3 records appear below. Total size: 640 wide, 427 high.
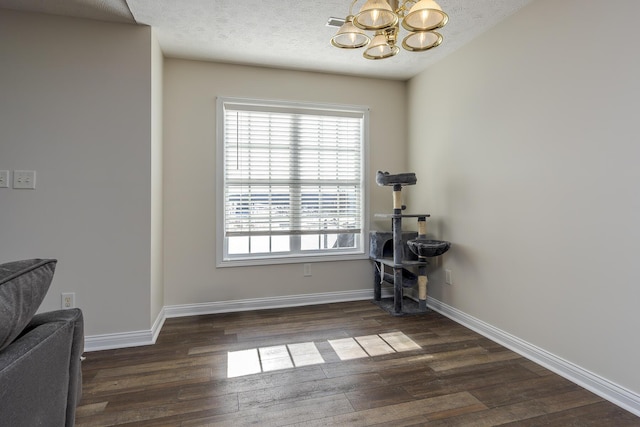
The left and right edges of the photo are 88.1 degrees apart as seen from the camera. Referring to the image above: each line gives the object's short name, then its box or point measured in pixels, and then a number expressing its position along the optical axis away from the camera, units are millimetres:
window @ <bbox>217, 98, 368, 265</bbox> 3246
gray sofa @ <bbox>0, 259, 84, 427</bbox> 775
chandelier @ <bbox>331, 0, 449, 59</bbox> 1458
